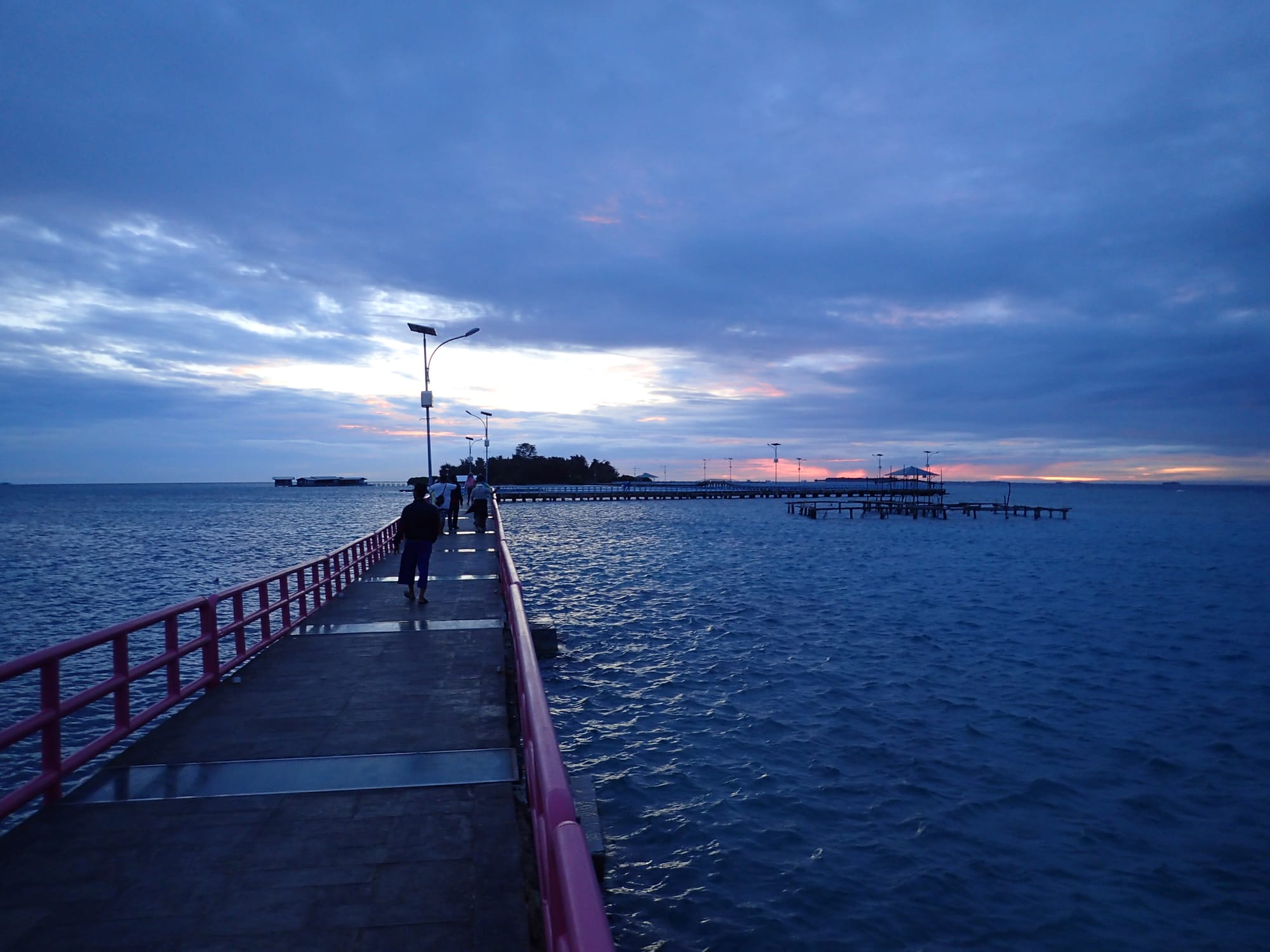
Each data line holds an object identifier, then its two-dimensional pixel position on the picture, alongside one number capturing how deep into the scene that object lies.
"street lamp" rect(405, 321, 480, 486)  28.06
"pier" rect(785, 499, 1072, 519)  82.12
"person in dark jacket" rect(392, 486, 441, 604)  12.66
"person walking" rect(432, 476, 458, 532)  25.89
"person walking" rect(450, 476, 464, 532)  26.59
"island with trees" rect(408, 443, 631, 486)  190.88
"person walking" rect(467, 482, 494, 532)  27.27
